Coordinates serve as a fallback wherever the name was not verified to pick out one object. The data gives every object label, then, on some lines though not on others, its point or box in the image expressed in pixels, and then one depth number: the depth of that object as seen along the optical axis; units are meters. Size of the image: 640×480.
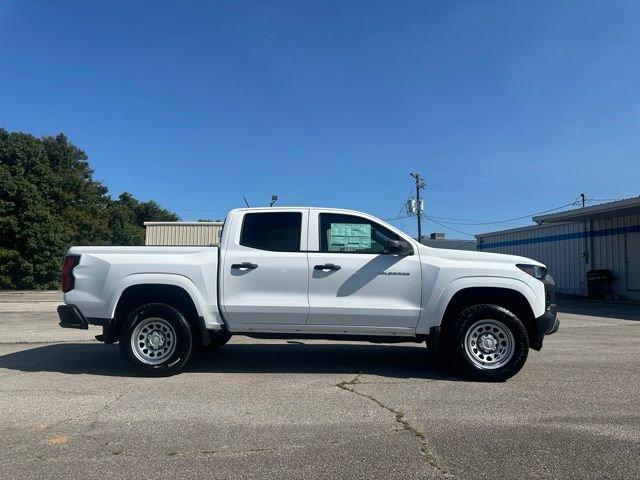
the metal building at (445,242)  44.72
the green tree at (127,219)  53.72
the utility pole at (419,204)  42.88
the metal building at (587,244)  21.95
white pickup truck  6.51
